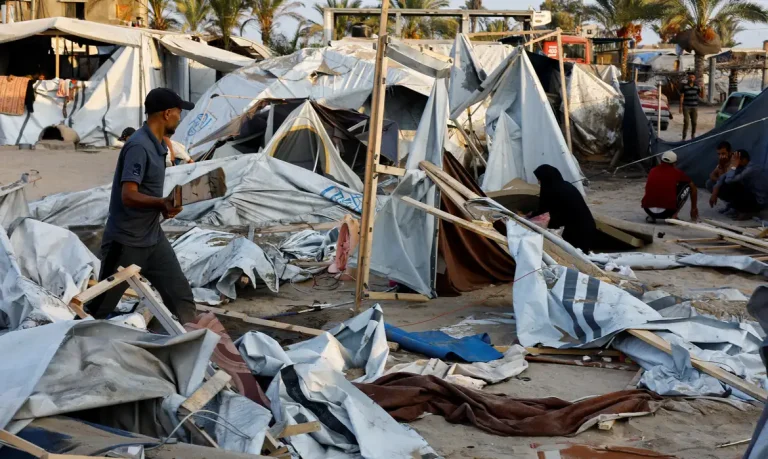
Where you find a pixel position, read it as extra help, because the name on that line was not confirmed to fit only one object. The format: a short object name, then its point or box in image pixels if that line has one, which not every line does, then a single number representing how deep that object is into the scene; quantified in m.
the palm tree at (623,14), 32.75
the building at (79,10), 27.75
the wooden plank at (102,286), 4.36
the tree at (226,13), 28.66
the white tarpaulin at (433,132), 7.86
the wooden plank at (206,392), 3.34
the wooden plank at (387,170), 6.90
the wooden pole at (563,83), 13.68
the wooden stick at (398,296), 7.41
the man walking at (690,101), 20.48
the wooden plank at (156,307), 4.21
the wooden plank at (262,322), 5.96
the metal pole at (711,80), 32.27
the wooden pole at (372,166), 6.68
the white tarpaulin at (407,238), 7.53
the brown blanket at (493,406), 4.58
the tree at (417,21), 34.62
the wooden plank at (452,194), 7.20
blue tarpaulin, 5.73
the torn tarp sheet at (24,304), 4.66
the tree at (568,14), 40.94
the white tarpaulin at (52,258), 5.68
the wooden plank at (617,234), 9.49
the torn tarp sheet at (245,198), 10.18
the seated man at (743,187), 11.45
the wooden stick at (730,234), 8.59
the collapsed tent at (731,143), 12.15
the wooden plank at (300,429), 3.72
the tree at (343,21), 34.28
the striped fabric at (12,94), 20.38
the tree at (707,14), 30.78
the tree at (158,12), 30.20
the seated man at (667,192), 11.22
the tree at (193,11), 30.09
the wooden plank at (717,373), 4.88
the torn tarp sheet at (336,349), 4.67
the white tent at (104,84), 20.38
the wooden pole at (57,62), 21.16
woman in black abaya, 8.37
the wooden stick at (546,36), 13.34
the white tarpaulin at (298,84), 15.91
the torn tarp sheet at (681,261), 8.20
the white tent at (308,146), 12.77
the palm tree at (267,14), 31.67
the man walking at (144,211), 4.84
